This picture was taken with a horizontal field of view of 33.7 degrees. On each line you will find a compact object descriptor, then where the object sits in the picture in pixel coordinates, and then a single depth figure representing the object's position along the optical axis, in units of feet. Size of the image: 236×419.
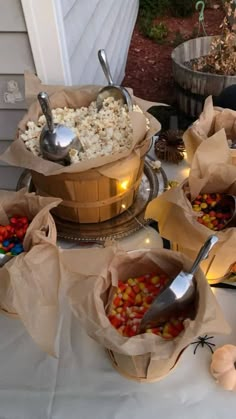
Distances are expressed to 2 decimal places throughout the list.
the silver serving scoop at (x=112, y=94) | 3.29
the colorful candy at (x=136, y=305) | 2.07
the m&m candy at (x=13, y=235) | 2.45
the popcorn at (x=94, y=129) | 2.90
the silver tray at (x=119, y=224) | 2.99
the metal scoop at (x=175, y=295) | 2.03
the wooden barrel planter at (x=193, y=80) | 7.37
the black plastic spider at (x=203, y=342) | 2.38
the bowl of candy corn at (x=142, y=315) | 1.91
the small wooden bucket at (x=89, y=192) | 2.76
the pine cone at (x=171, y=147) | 3.61
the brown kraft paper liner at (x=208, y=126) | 3.10
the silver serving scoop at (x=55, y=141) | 2.78
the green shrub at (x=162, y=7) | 12.57
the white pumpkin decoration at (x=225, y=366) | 2.14
